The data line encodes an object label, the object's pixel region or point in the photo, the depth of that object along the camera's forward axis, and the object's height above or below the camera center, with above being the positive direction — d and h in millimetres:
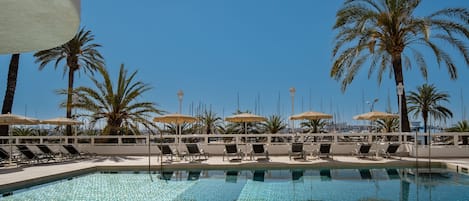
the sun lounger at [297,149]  14219 -886
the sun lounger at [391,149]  14146 -874
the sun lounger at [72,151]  15477 -1057
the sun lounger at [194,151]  14555 -994
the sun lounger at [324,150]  14203 -917
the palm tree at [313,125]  30953 +46
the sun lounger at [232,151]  14367 -976
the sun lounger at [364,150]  14156 -914
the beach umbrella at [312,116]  16094 +409
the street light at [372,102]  31694 +1997
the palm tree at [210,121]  33250 +387
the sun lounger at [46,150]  15039 -1006
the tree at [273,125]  29516 +40
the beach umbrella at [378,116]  16203 +419
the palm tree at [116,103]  18938 +1106
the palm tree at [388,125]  28981 +56
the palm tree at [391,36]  16453 +4053
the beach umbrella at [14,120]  14664 +202
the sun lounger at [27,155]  13920 -1104
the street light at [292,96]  18284 +1431
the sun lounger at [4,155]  13727 -1095
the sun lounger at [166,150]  14532 -956
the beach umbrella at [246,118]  15891 +315
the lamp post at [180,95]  18906 +1520
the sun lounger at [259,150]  14258 -933
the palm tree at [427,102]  31906 +2061
